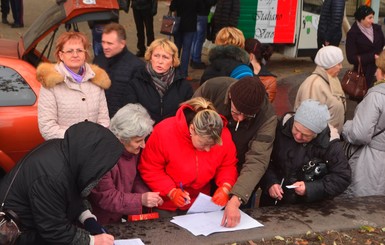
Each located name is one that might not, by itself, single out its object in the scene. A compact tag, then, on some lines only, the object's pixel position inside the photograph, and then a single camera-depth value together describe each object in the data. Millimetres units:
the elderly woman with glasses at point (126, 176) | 3918
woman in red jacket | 4188
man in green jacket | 4207
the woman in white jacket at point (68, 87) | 4691
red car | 5559
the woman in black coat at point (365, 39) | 8594
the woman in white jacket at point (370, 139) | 4723
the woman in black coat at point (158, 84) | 5035
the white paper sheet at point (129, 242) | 3852
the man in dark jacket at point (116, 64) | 5543
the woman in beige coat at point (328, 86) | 5598
